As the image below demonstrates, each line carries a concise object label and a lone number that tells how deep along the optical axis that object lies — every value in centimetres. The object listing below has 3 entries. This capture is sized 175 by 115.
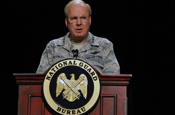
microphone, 698
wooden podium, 629
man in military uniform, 720
